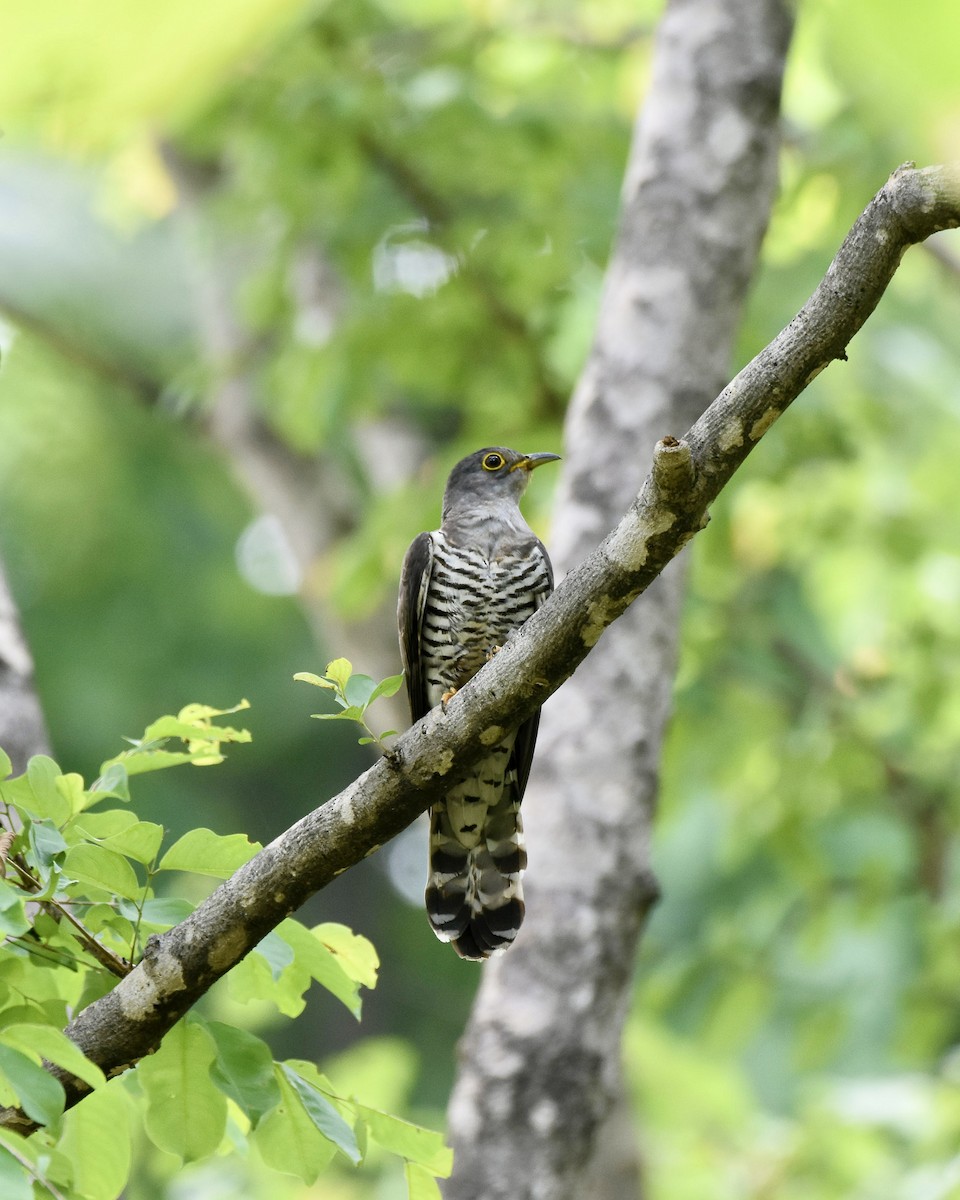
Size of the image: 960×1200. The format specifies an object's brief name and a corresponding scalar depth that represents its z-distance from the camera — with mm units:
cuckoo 12259
